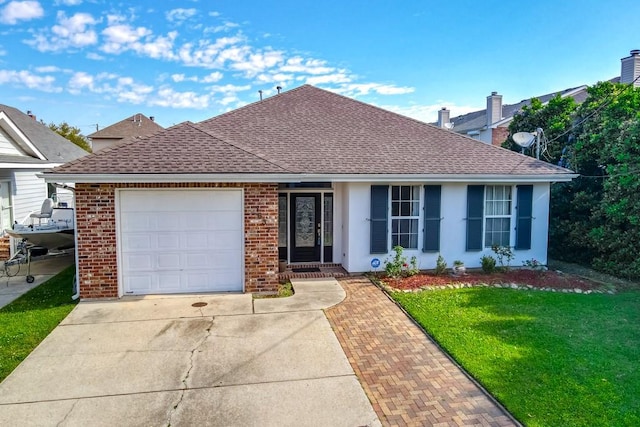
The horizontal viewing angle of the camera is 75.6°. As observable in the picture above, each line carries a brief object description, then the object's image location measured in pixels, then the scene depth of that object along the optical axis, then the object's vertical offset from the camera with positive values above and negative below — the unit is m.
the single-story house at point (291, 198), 8.52 -0.18
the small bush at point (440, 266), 10.66 -1.98
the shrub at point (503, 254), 11.05 -1.73
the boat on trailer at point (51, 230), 10.41 -1.04
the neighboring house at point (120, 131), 30.97 +4.46
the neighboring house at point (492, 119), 26.42 +5.19
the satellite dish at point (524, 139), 13.09 +1.64
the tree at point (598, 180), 10.65 +0.30
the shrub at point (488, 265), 10.82 -1.95
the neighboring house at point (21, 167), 13.07 +0.70
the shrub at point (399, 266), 10.37 -1.93
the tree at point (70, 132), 39.00 +5.56
